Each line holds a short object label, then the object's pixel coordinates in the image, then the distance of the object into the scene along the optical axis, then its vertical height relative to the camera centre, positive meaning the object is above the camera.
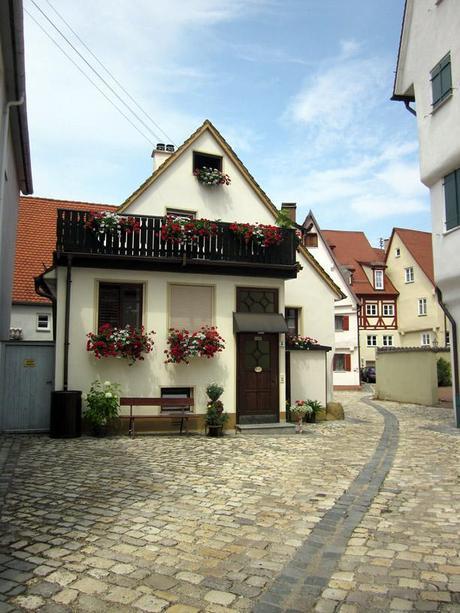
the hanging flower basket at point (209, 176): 15.63 +5.61
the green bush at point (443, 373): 25.55 -0.48
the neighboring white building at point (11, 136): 8.97 +5.58
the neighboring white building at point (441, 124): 13.55 +6.47
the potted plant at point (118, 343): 12.06 +0.49
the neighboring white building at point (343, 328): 32.56 +2.33
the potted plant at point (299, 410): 14.37 -1.28
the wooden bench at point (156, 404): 12.09 -0.93
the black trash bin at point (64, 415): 11.53 -1.12
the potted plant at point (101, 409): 11.67 -1.02
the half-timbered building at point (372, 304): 45.19 +5.15
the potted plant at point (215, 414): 12.30 -1.17
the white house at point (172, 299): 12.46 +1.64
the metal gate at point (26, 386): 12.37 -0.52
